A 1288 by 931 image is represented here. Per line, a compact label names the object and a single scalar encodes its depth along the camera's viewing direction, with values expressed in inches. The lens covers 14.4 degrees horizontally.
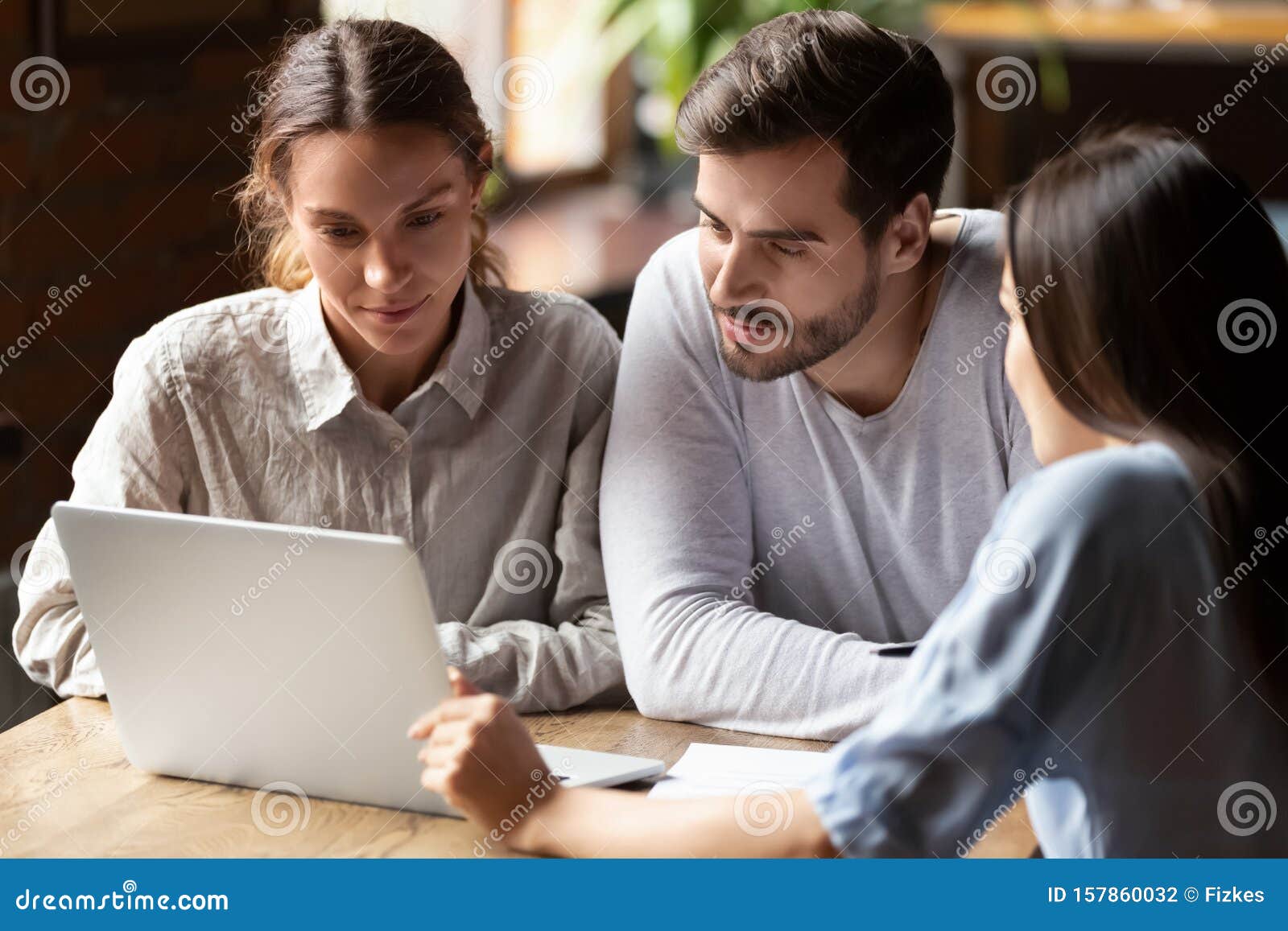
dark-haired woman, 123.9
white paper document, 131.5
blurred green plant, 207.1
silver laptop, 127.9
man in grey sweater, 138.2
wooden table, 129.2
